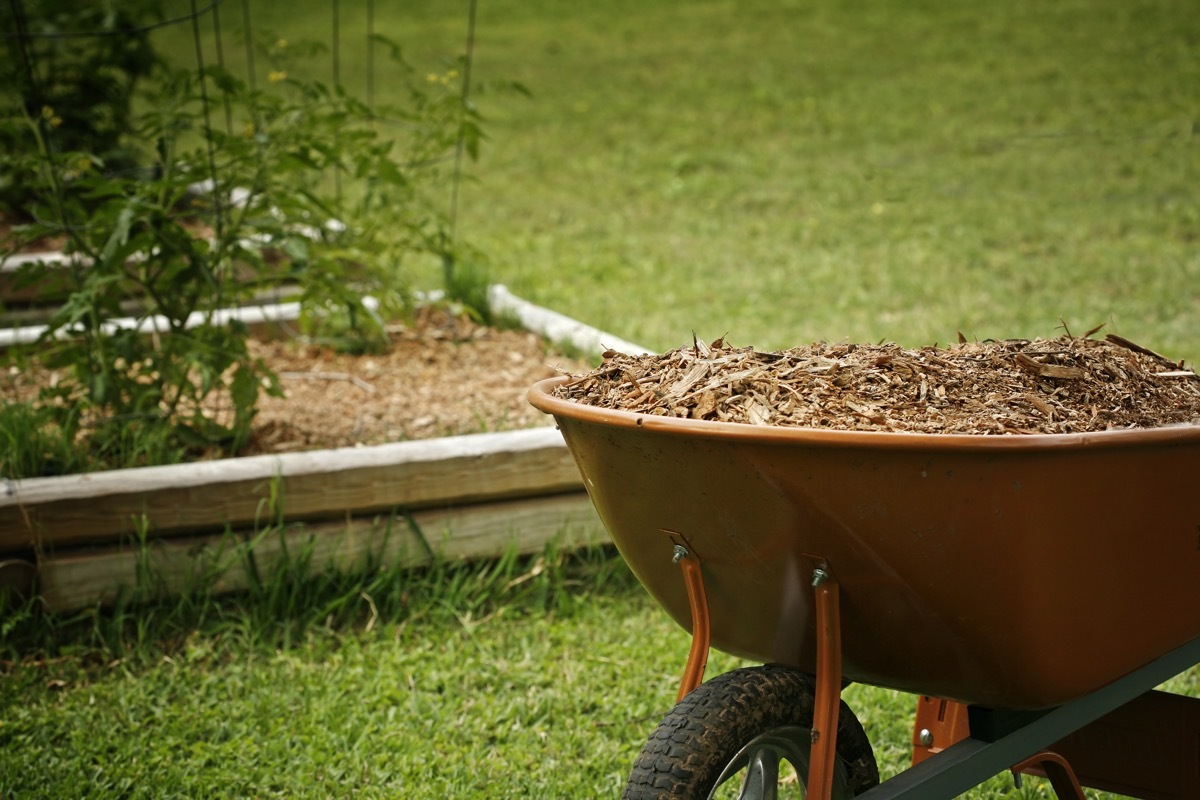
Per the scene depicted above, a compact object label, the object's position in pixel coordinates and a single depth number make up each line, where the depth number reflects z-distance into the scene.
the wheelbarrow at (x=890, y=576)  3.44
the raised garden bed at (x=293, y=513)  4.17
